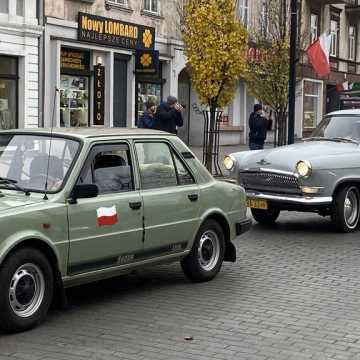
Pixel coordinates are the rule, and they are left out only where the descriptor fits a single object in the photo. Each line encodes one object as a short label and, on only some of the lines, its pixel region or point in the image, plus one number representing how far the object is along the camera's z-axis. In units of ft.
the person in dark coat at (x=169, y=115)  51.83
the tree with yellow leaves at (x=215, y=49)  58.08
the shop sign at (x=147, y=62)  78.84
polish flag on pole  68.87
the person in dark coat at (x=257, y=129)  63.26
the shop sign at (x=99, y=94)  74.74
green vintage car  17.66
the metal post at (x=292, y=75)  58.08
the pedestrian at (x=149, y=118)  52.99
